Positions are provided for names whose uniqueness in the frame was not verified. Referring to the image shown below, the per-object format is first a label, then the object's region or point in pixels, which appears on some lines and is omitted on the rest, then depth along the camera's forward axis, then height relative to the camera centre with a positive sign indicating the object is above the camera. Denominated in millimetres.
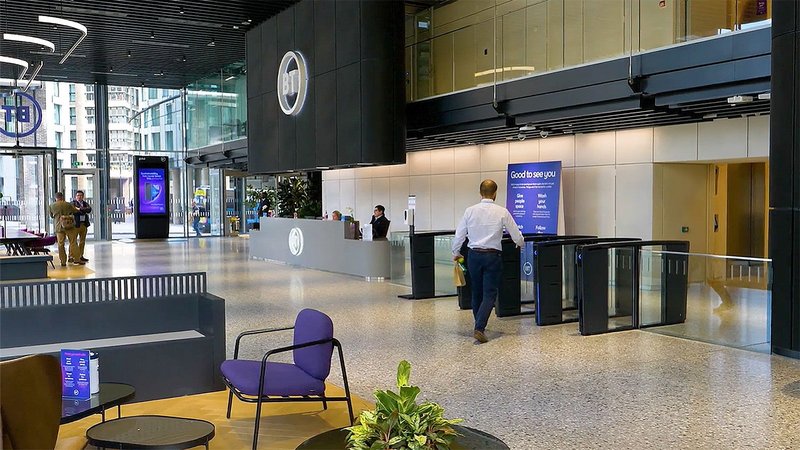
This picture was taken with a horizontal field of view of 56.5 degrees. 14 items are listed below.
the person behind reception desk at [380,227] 13672 -428
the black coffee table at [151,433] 3416 -1089
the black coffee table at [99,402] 3768 -1052
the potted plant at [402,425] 2484 -757
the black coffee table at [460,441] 2973 -974
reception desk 13305 -882
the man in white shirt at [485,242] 7402 -392
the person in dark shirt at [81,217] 16656 -248
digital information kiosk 26156 +344
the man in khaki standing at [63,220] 15688 -284
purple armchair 4125 -990
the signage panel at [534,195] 13102 +126
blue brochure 4133 -943
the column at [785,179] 6602 +191
